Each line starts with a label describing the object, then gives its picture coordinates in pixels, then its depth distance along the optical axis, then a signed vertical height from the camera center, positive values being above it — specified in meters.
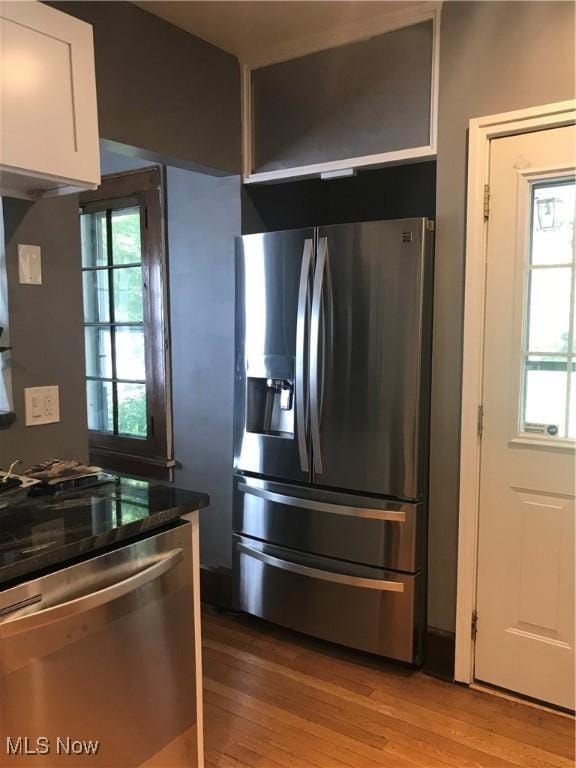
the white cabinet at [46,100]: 1.55 +0.59
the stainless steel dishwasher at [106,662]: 1.31 -0.81
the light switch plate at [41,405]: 2.05 -0.28
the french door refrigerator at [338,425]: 2.40 -0.43
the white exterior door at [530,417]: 2.19 -0.35
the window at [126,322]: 3.23 +0.00
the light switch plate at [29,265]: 2.01 +0.19
